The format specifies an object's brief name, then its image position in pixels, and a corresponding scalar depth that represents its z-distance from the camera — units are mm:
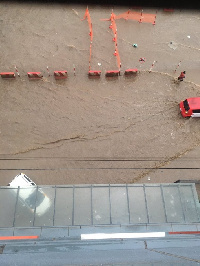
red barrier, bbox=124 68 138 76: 19938
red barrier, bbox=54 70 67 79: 19586
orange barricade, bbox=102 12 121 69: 21005
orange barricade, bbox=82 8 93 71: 22361
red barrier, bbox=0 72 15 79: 19264
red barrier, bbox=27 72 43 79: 19359
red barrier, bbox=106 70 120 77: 19703
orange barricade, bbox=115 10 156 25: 24109
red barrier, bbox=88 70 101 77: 19688
